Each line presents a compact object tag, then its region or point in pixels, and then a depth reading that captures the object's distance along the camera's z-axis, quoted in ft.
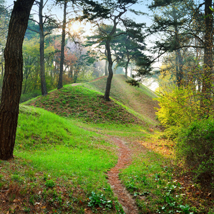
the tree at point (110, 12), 54.10
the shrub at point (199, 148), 15.29
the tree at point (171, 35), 34.32
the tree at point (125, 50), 124.69
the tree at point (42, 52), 67.51
